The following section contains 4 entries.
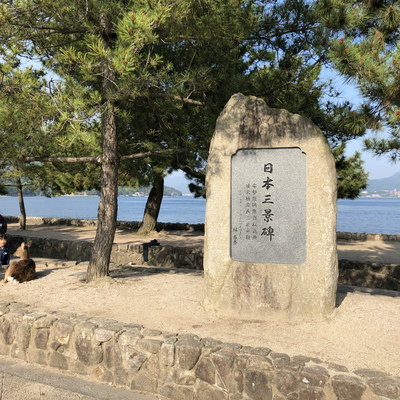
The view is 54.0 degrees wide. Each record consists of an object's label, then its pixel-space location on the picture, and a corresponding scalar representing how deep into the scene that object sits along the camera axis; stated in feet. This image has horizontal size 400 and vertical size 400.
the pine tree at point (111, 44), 16.28
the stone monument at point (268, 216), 14.82
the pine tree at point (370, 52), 14.11
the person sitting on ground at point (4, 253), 23.04
